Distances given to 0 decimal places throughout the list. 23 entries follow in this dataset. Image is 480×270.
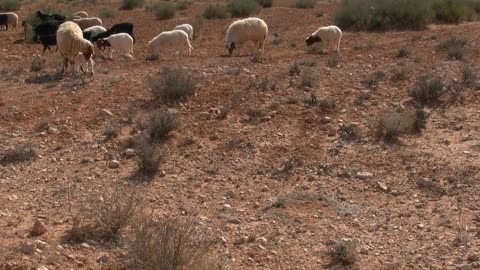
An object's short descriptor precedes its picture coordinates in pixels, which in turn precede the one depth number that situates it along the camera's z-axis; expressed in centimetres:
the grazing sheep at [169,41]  1625
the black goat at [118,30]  1672
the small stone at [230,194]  760
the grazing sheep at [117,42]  1554
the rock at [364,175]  817
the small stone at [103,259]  582
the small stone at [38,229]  628
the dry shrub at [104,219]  626
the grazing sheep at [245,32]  1645
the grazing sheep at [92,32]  1717
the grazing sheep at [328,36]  1658
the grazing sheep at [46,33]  1656
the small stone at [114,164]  837
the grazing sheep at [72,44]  1259
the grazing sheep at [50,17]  2080
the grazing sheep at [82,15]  2377
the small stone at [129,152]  872
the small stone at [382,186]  784
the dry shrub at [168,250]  524
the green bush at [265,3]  3032
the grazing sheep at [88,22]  2080
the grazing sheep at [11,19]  2330
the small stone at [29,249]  573
